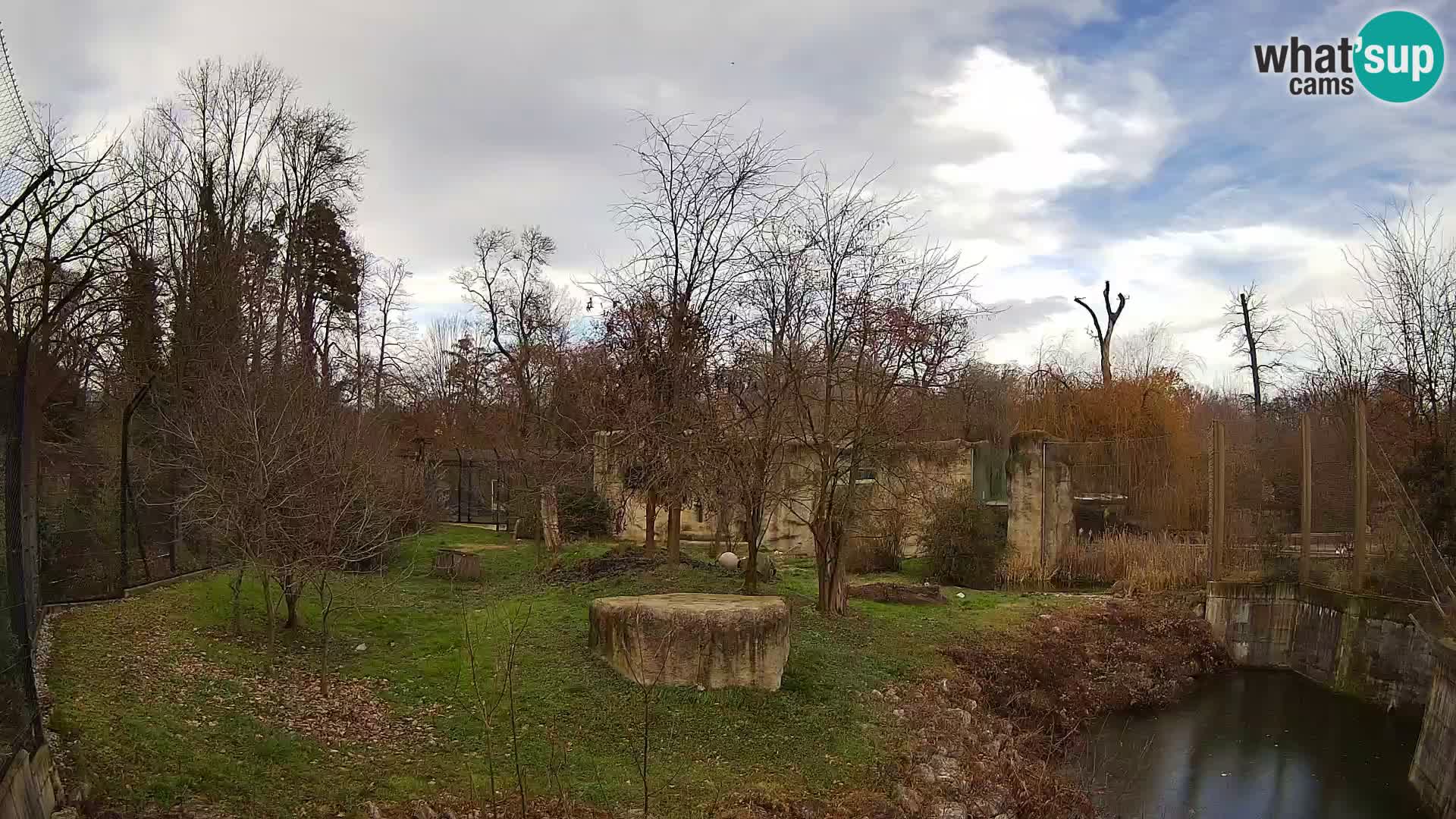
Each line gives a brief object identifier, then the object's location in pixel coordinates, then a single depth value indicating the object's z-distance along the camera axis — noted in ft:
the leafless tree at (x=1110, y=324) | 106.01
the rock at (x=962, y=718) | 31.32
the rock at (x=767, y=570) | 48.42
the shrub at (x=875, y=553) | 62.44
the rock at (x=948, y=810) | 24.32
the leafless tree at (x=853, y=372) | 39.40
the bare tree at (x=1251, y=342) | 113.50
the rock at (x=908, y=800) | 23.91
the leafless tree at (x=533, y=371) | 63.87
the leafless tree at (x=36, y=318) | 19.02
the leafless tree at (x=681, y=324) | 42.34
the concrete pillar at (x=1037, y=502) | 60.49
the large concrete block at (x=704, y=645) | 28.81
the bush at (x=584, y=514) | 73.82
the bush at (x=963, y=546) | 58.08
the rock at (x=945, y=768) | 26.45
